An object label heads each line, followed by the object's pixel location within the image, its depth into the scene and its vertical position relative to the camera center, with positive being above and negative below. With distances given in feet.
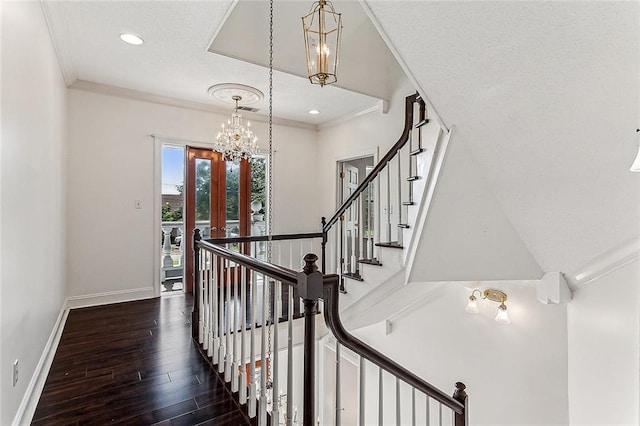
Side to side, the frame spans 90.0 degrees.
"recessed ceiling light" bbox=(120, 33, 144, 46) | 8.93 +5.03
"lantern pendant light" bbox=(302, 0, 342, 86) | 6.91 +3.57
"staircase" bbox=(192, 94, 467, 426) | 4.35 -1.92
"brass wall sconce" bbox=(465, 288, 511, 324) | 10.24 -2.93
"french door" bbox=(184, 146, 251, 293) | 14.98 +0.87
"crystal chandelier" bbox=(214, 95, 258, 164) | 12.82 +2.97
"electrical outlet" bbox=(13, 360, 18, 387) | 5.66 -2.81
